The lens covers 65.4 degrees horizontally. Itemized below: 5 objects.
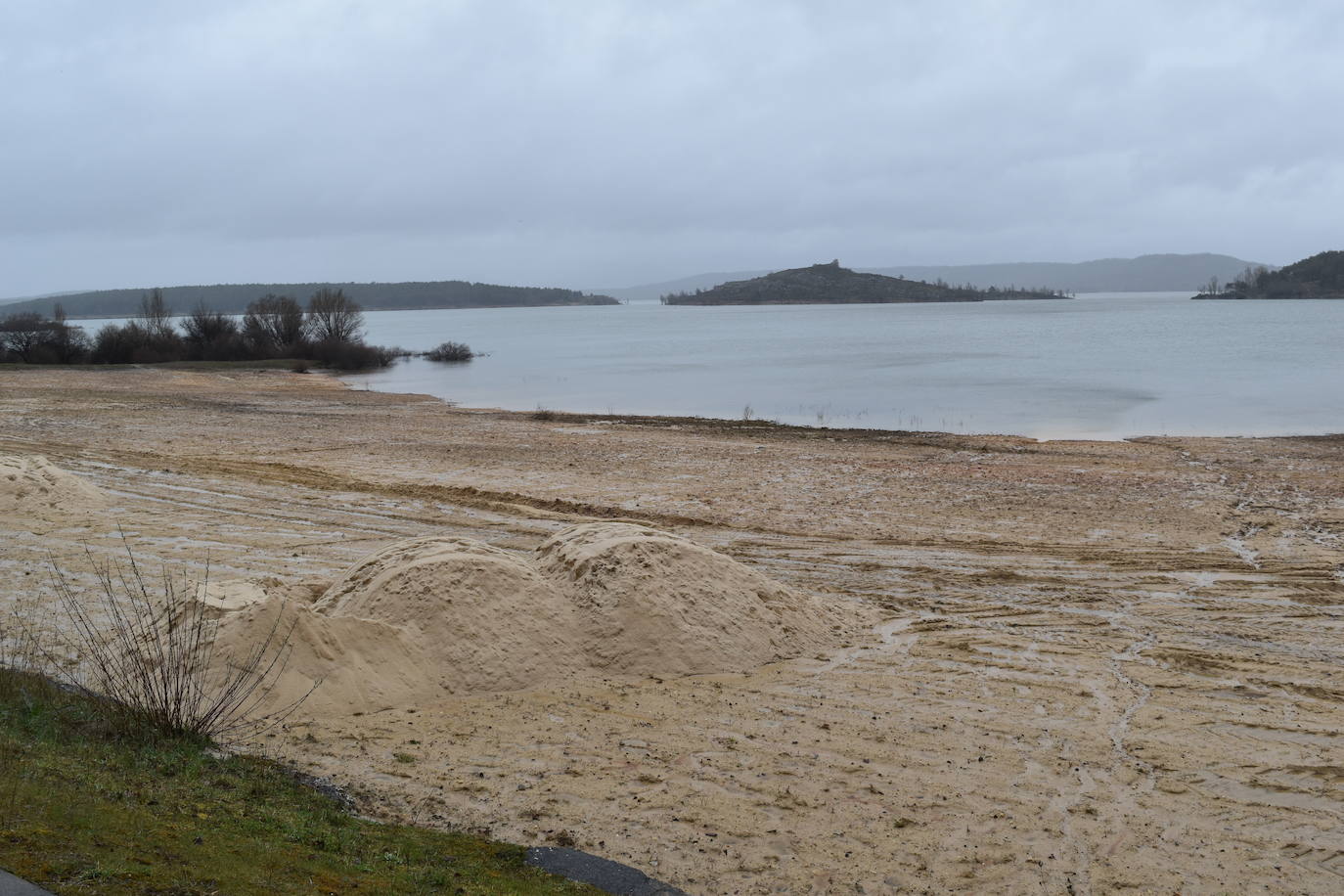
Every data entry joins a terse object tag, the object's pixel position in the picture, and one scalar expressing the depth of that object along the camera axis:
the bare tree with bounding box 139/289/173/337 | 64.36
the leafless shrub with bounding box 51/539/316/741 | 6.46
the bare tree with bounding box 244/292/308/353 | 66.50
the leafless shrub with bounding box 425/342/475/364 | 72.94
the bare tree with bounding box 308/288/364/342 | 73.06
